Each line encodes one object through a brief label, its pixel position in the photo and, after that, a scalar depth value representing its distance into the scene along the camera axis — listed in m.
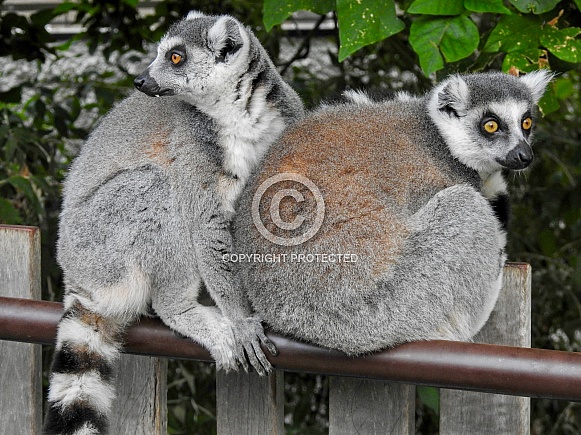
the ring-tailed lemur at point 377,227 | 2.45
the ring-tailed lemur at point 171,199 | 2.46
